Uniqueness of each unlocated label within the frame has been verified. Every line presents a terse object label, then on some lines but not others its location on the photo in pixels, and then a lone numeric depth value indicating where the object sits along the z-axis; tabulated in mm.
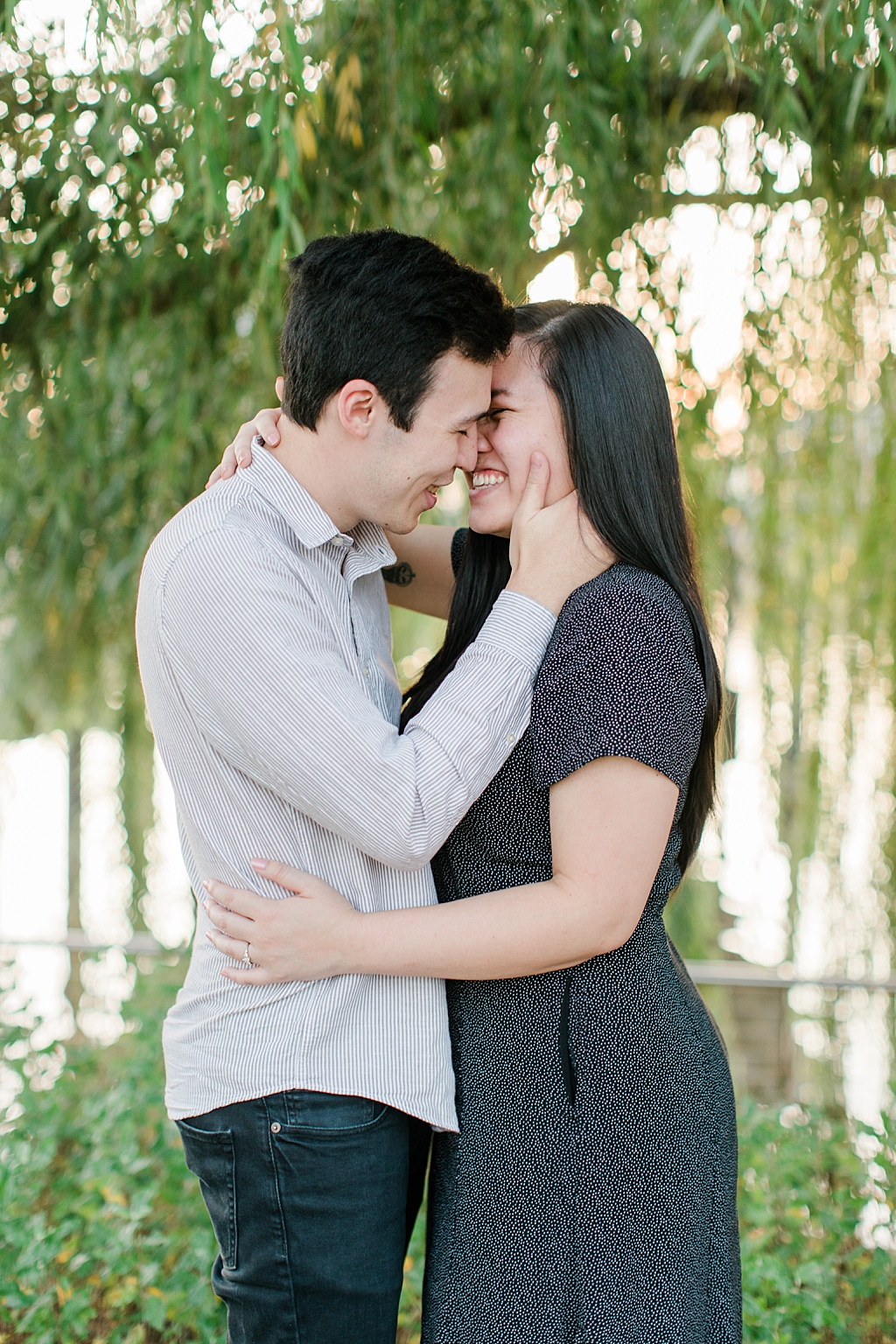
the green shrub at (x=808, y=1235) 1667
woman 1056
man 1004
